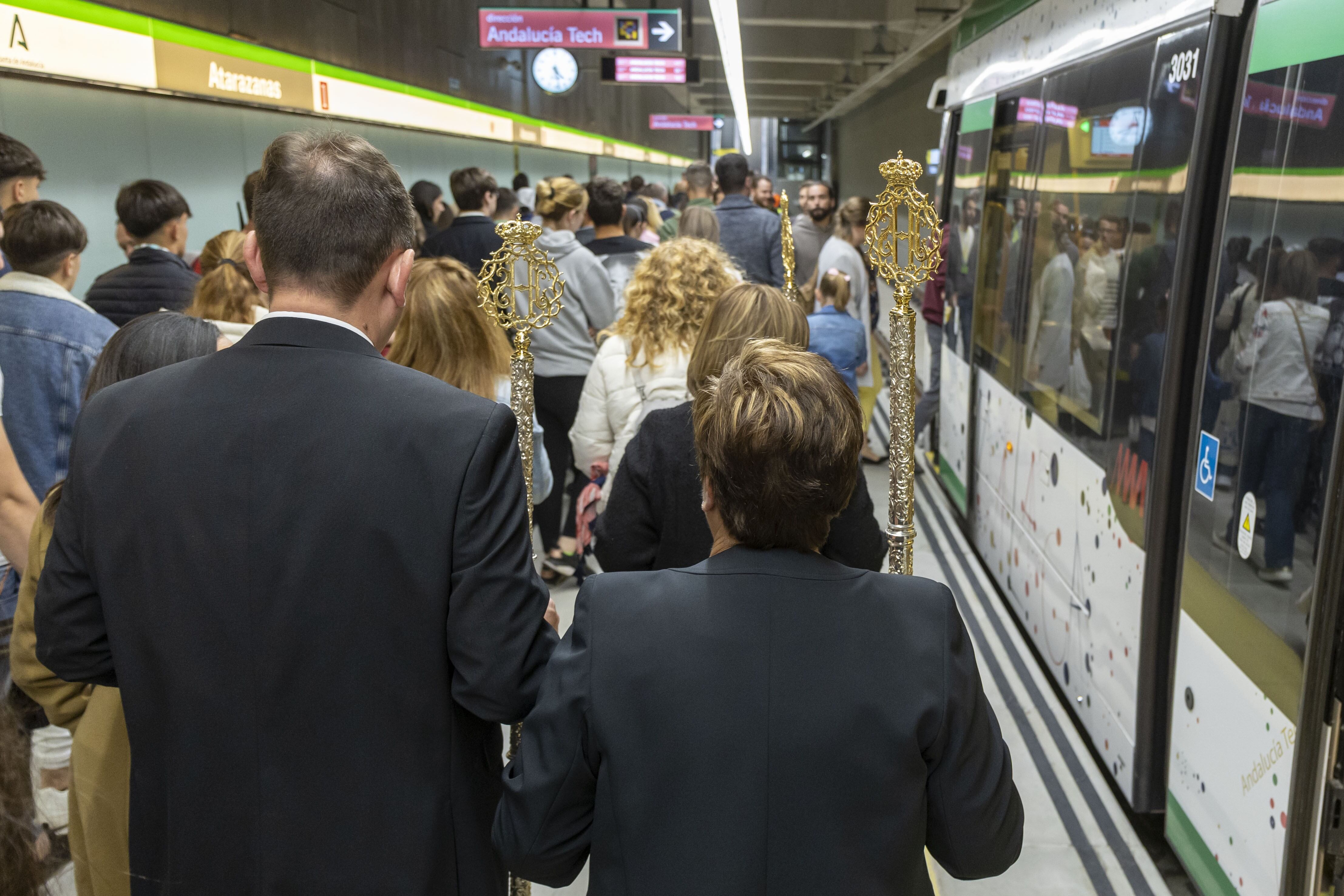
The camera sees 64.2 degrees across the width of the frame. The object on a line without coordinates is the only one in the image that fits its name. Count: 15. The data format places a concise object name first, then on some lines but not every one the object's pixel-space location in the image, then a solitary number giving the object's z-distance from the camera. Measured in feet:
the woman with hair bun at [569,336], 15.15
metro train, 6.48
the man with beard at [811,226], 23.04
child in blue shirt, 14.70
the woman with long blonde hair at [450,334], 9.14
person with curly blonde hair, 10.73
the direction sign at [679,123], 67.26
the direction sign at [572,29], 28.09
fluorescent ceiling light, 26.11
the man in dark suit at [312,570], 4.49
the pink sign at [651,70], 33.47
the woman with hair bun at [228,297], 10.55
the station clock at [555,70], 32.96
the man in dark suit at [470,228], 16.57
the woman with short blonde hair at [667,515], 7.15
